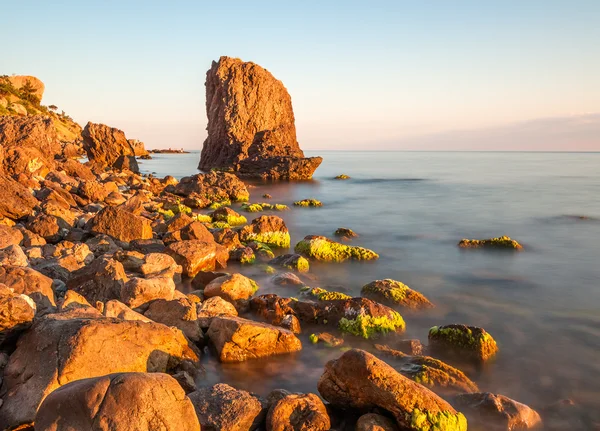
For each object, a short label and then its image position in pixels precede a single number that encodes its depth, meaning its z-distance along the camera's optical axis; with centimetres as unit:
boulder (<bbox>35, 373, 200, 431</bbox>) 427
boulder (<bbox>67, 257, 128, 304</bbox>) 909
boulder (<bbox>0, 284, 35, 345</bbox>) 605
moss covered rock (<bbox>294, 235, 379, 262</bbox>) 1606
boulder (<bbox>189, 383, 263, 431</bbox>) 563
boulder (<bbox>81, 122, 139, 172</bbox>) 4938
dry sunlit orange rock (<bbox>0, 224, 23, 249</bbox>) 1132
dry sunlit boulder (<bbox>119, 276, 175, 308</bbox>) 877
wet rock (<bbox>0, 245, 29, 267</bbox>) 935
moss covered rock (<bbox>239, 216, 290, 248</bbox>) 1775
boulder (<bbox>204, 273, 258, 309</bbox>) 1069
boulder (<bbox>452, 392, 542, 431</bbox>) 650
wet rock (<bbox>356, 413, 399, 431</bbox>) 564
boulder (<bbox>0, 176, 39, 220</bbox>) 1498
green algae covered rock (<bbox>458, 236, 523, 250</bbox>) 1892
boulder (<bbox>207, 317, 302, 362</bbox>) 799
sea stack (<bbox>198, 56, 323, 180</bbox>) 6712
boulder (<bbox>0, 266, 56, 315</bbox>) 747
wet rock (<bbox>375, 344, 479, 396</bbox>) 746
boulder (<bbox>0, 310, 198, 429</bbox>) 536
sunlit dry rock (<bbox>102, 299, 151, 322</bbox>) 742
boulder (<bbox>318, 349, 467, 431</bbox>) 570
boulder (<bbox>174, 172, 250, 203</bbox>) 3231
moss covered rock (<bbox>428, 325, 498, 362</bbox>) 877
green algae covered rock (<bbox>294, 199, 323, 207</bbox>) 3262
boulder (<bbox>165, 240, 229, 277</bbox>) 1283
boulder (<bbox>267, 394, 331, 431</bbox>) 570
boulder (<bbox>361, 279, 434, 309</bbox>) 1155
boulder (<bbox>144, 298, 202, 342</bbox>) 826
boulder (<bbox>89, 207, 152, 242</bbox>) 1472
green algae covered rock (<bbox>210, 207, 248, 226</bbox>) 2258
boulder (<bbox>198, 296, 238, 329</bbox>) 884
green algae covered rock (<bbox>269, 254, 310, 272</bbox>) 1450
